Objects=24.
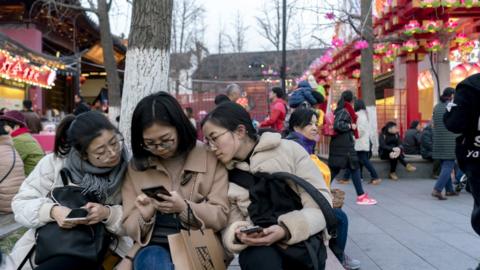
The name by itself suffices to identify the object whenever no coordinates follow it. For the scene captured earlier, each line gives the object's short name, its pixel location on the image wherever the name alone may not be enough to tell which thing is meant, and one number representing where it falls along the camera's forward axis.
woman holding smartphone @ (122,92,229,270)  2.46
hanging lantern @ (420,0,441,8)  10.12
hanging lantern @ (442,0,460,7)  9.91
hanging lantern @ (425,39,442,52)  12.20
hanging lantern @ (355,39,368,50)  11.02
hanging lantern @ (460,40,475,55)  13.57
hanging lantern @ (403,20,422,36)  11.41
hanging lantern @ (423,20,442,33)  11.36
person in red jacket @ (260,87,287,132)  6.98
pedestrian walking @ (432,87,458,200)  7.25
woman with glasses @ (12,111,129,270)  2.53
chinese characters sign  11.74
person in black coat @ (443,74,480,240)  3.11
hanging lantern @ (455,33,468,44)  12.66
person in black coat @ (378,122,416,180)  10.02
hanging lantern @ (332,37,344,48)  15.42
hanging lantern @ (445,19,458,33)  11.86
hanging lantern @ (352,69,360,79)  20.28
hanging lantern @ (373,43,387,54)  13.78
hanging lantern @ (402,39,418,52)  12.21
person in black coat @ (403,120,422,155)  12.04
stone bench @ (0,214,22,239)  4.58
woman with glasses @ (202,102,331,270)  2.34
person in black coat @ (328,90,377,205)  6.70
